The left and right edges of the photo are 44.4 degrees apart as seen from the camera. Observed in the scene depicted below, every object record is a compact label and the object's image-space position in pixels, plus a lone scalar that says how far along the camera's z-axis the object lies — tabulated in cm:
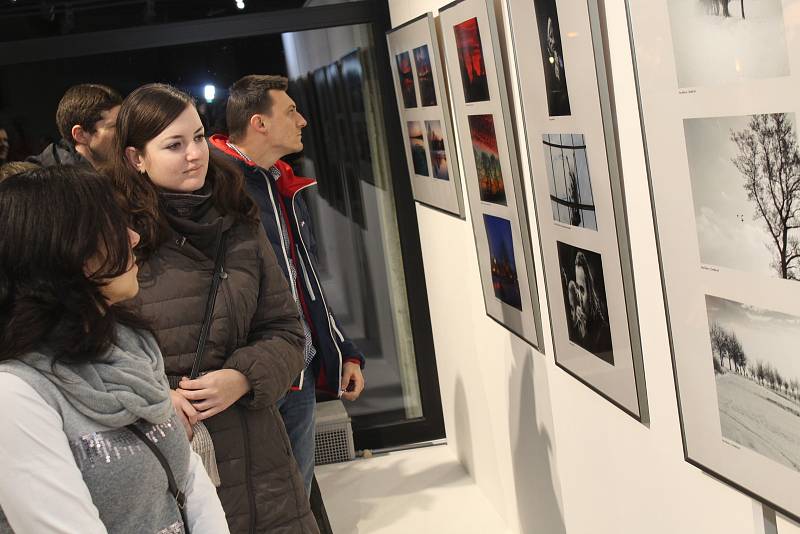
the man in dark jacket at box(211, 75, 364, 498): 329
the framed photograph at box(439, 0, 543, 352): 286
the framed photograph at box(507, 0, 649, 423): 209
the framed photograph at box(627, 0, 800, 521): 142
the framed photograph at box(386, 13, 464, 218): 366
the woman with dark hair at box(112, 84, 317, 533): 244
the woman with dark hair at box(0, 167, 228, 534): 135
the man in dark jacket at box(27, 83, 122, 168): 348
